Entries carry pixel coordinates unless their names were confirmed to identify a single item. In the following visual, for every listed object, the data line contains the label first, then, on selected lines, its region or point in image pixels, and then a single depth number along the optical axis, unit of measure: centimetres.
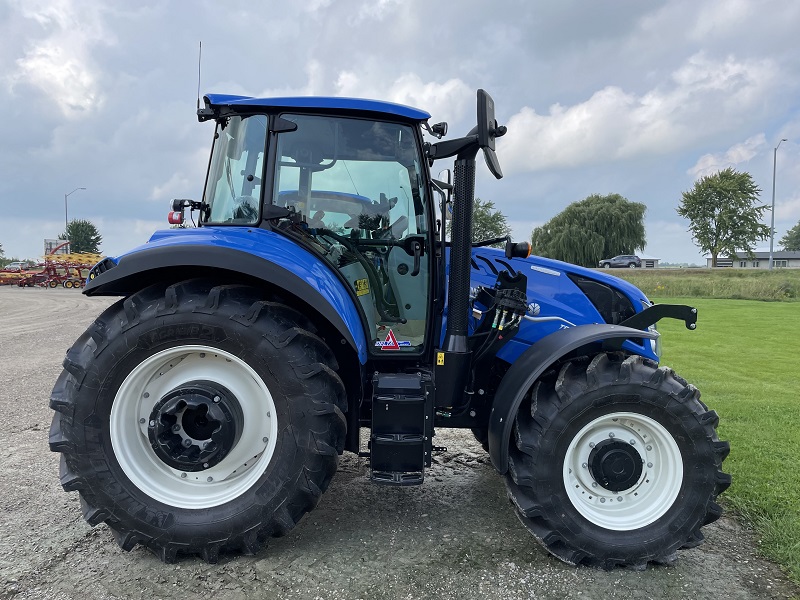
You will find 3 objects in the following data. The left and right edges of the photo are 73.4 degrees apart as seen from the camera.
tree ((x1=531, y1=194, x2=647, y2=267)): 4966
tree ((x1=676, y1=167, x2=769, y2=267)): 4378
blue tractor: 266
